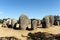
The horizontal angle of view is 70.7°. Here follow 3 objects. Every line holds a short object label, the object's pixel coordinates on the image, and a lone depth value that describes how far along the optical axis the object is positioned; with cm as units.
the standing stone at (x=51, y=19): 839
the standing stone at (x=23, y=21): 708
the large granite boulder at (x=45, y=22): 765
